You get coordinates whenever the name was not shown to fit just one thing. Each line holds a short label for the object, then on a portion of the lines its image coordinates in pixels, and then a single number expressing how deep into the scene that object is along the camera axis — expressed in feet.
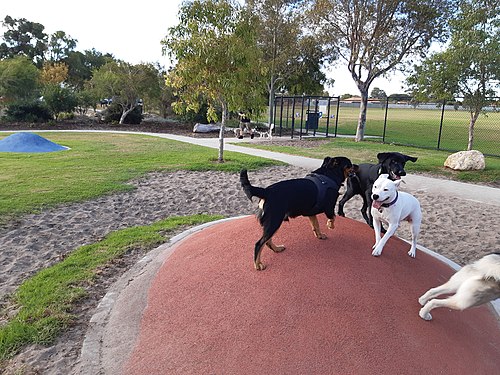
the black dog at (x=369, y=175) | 17.97
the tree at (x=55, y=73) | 125.96
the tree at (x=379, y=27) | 64.69
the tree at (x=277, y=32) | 81.42
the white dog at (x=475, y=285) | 9.53
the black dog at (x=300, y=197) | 11.93
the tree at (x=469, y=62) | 48.70
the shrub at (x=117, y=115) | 90.89
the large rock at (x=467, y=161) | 41.27
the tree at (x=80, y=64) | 159.22
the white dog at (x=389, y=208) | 13.29
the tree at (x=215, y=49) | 37.17
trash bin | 82.58
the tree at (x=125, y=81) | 82.43
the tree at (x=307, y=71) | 81.15
